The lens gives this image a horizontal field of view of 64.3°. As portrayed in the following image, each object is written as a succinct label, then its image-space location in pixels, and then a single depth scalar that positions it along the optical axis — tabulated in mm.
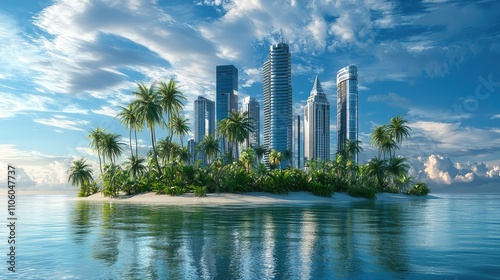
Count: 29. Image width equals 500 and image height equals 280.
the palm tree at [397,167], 106562
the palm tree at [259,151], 152125
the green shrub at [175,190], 70812
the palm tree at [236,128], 83062
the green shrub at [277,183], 72062
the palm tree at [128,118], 87812
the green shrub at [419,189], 120750
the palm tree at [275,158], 140375
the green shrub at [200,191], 68875
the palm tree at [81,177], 94688
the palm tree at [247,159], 108688
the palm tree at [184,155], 105875
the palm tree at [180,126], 96750
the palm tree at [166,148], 101312
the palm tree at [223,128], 83375
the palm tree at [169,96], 82500
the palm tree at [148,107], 77750
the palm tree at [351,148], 134375
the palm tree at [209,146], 93812
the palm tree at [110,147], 92562
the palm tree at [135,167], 81625
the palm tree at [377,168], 104438
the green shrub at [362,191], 83188
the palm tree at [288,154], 168875
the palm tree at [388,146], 109812
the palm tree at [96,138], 97062
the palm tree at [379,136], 111500
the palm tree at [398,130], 110625
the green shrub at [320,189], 75688
